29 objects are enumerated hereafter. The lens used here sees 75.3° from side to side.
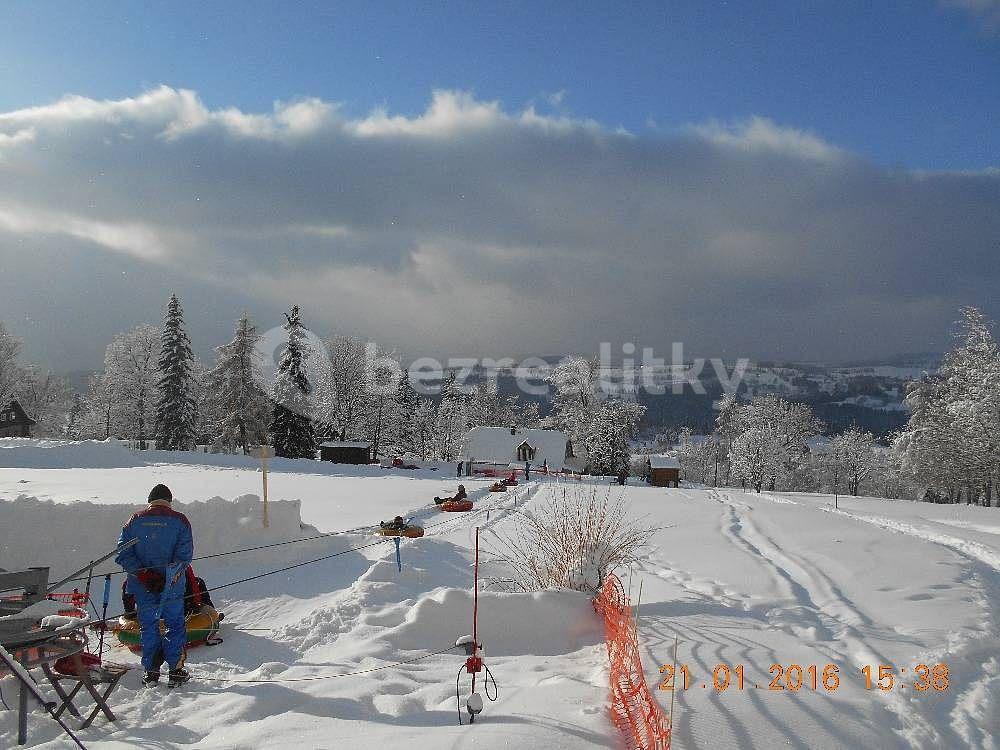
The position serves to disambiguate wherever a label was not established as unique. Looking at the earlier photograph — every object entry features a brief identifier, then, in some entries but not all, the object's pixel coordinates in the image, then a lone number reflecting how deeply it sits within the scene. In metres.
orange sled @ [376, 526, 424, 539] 13.92
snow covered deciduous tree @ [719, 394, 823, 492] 62.94
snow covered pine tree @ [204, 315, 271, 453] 50.31
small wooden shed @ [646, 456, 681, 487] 49.25
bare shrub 8.27
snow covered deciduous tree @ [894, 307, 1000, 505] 35.97
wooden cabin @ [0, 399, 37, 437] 46.69
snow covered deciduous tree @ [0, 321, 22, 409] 52.91
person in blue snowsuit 6.08
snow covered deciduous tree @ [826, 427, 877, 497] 75.06
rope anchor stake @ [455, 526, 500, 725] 4.89
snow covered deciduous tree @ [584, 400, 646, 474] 55.06
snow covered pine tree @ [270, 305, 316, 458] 49.59
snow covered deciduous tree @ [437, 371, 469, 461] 81.81
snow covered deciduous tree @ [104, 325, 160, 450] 59.06
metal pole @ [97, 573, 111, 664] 6.37
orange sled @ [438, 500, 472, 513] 21.19
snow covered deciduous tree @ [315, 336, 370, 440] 67.50
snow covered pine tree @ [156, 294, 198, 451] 49.22
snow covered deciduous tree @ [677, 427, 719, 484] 102.12
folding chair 4.86
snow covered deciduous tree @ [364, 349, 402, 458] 69.00
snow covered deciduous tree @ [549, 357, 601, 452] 63.75
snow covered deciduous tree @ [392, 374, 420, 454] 71.94
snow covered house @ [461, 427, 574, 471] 68.25
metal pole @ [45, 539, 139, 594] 6.09
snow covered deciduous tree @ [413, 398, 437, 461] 77.96
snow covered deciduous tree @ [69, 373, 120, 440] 62.84
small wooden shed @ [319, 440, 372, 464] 49.81
